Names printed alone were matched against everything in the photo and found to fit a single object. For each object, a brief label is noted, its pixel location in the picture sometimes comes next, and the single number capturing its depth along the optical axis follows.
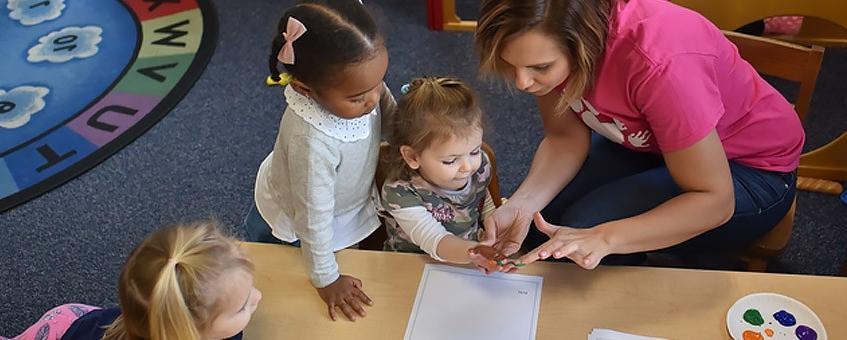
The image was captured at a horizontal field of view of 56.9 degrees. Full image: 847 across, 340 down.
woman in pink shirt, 1.07
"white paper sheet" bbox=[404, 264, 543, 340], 1.02
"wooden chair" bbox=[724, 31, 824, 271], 1.29
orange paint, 0.98
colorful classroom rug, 2.13
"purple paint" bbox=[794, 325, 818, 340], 0.97
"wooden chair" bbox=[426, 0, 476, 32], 2.48
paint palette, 0.98
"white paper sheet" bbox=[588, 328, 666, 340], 0.99
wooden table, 1.01
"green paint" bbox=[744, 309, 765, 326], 0.99
